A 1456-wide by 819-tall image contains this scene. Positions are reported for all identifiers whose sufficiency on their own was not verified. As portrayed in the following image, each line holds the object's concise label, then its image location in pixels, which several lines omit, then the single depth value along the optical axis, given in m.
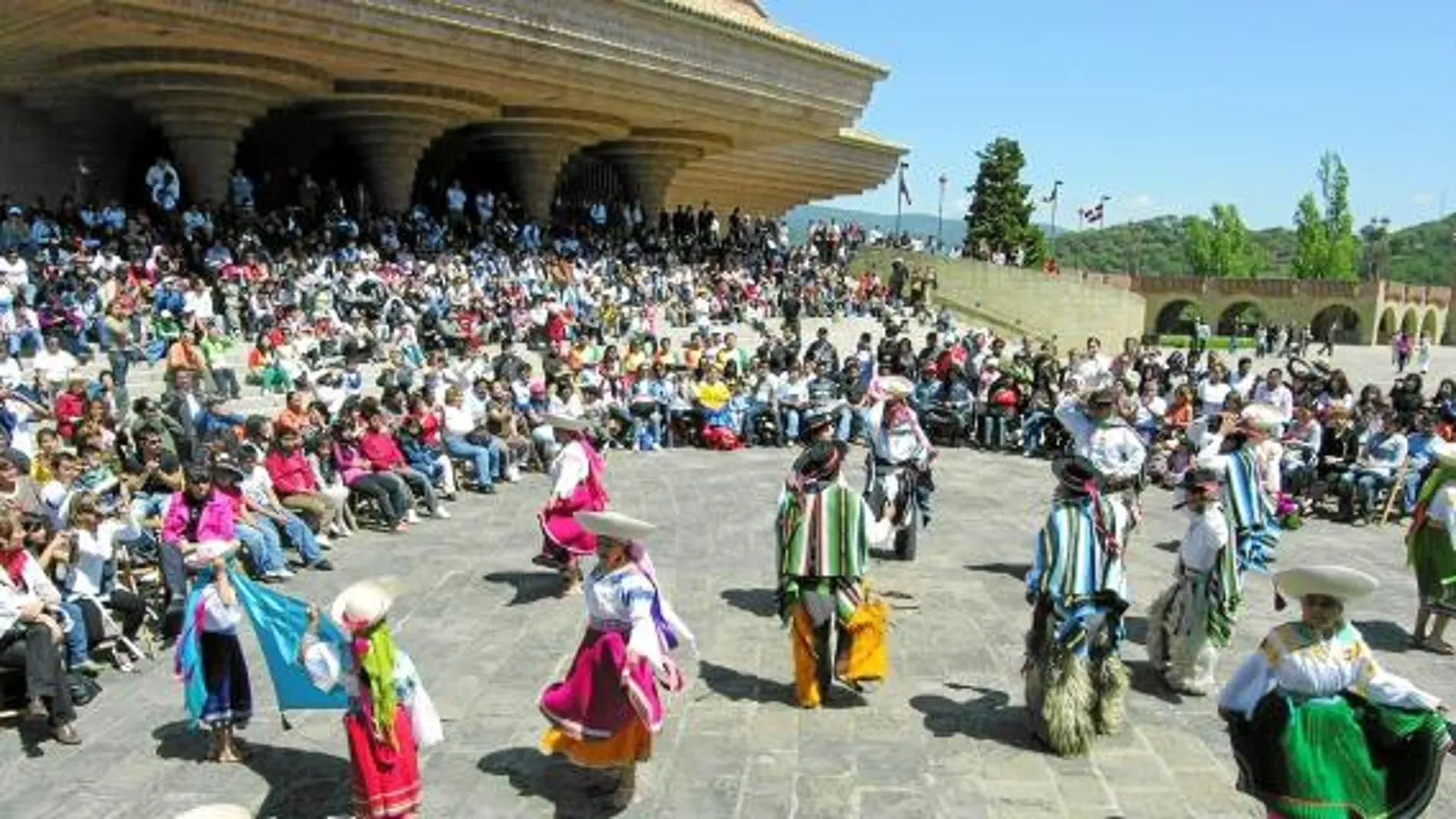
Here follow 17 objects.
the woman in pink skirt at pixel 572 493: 8.67
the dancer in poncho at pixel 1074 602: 6.06
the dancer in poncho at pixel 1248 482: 7.95
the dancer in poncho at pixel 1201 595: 6.94
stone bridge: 56.06
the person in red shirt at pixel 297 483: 10.30
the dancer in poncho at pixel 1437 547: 7.95
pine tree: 62.22
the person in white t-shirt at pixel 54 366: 12.91
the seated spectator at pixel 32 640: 6.28
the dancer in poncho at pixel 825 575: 6.47
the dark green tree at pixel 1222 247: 85.19
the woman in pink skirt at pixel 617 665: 5.36
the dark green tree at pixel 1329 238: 75.94
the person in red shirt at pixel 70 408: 10.85
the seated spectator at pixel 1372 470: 13.06
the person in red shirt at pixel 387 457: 11.49
